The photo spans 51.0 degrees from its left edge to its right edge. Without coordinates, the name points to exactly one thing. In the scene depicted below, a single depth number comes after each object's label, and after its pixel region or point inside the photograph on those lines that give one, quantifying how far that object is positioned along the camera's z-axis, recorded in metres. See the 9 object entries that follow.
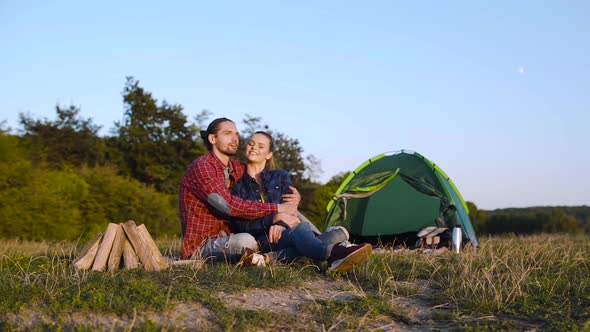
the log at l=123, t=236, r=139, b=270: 5.27
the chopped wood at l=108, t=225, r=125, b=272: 5.27
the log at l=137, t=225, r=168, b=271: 5.20
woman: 5.12
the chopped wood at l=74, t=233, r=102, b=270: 5.16
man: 5.82
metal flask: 8.99
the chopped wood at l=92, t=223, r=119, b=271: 5.20
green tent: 10.94
